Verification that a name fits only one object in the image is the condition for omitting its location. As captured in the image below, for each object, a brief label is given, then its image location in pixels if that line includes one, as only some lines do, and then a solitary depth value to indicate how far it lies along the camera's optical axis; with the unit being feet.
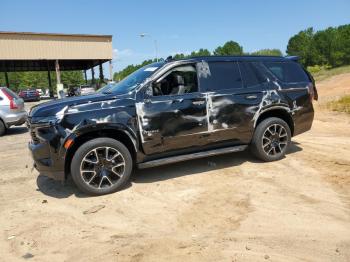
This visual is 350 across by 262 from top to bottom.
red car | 125.90
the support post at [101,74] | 137.95
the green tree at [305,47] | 198.24
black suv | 16.52
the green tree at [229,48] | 283.59
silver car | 36.76
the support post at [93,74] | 156.35
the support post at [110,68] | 127.44
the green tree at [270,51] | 262.67
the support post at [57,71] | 117.53
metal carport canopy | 108.17
